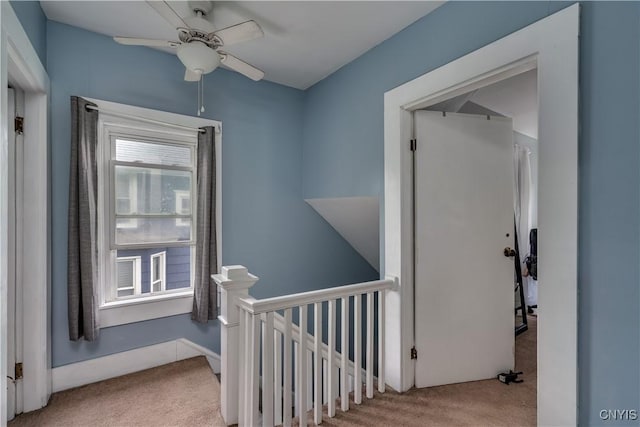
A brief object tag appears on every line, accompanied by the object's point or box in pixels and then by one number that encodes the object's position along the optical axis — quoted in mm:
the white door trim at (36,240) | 1775
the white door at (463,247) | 2006
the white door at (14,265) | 1687
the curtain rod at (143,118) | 2031
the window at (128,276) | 2285
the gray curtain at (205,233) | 2393
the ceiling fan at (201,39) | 1529
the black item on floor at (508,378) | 2045
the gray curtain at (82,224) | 1955
